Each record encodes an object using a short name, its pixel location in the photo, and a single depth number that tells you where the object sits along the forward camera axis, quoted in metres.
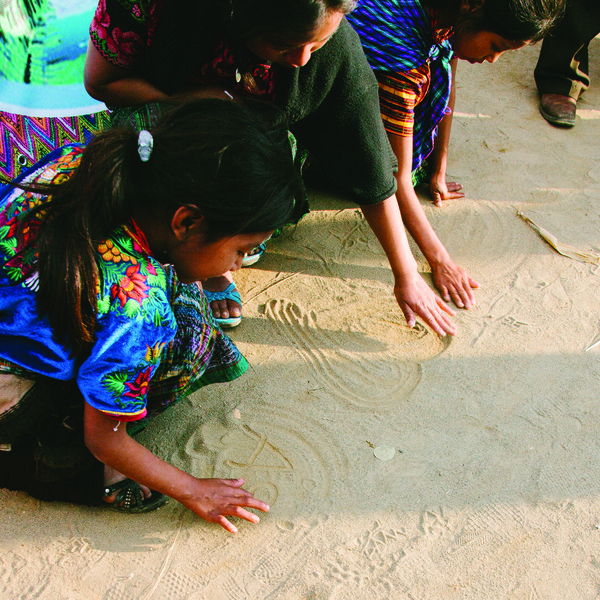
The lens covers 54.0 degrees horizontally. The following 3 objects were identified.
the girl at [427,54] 1.73
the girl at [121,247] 1.13
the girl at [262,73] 1.49
